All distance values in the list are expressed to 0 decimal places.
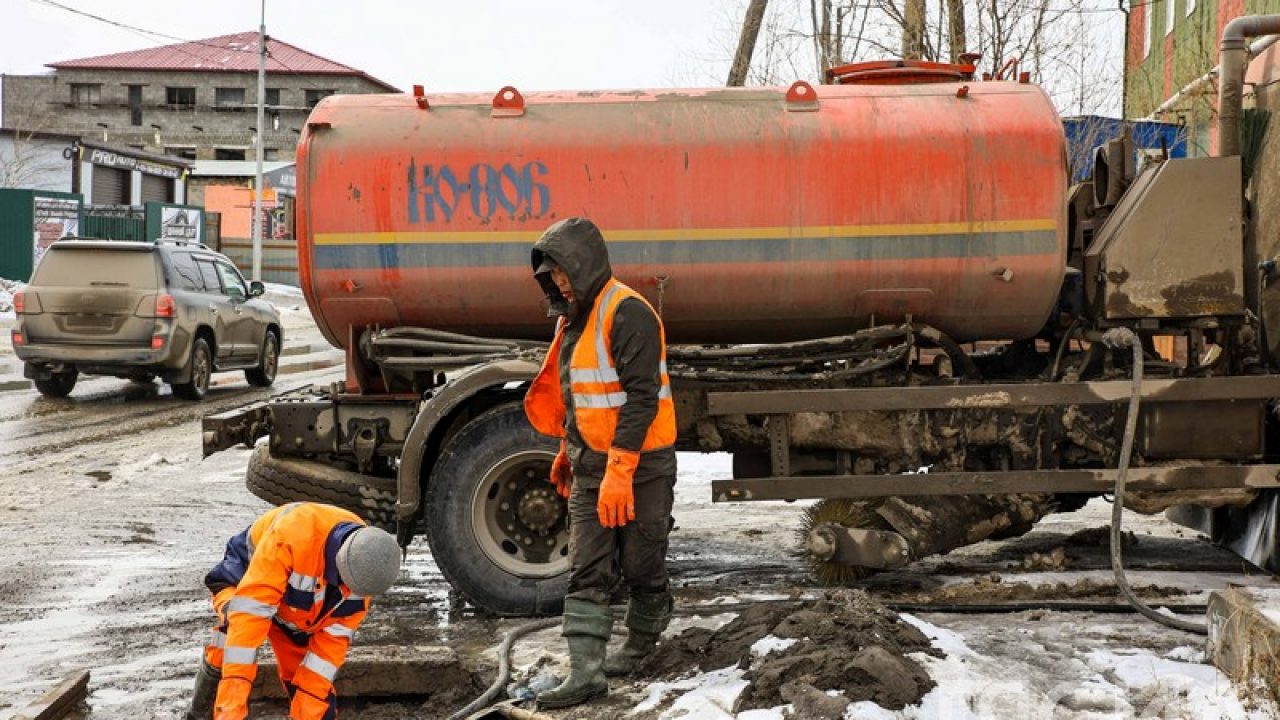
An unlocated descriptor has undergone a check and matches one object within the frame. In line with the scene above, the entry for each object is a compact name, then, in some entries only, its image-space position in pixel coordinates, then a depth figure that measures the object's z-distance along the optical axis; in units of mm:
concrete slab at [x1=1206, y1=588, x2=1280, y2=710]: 4707
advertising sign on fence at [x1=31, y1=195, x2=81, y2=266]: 30938
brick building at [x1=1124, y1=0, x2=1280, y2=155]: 15491
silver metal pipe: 7254
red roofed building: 60750
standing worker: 5234
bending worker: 4465
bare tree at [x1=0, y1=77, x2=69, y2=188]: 37500
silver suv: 14844
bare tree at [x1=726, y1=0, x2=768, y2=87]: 17438
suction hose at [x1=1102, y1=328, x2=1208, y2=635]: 5824
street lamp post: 33844
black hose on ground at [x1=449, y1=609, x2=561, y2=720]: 5113
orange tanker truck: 6707
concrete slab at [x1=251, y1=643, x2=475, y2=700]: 5680
